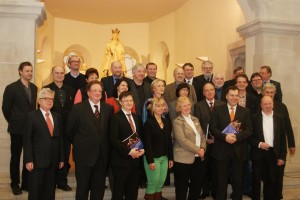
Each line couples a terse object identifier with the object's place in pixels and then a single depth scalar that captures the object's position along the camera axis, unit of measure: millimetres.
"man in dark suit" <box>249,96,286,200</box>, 3969
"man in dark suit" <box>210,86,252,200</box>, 3831
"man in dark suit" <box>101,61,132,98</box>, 4299
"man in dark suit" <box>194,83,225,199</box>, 3972
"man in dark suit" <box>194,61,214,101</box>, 4754
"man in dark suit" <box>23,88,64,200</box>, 3310
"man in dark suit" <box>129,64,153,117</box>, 4134
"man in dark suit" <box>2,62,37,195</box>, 3859
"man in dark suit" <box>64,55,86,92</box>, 4415
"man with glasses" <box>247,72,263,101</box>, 4490
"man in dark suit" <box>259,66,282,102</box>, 4702
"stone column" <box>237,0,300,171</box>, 5625
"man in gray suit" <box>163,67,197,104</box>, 4430
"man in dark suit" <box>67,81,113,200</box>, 3367
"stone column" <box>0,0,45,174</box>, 4471
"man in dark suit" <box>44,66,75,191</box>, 3981
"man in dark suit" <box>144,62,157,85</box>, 4664
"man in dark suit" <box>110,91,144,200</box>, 3432
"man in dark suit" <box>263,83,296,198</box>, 4196
